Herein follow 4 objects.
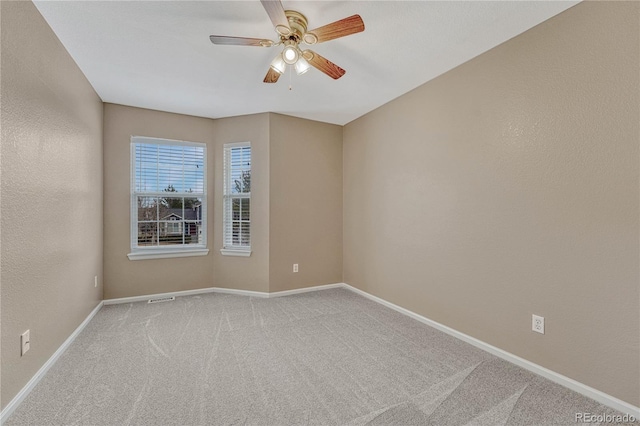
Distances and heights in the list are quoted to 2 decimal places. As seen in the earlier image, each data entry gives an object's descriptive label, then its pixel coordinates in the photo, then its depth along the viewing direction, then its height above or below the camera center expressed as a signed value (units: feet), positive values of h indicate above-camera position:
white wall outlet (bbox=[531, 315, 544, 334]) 6.69 -2.73
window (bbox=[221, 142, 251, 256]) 13.32 +0.66
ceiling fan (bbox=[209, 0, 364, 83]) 5.49 +3.86
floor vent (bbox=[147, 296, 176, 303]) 11.98 -3.91
